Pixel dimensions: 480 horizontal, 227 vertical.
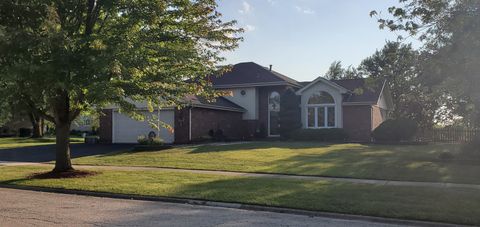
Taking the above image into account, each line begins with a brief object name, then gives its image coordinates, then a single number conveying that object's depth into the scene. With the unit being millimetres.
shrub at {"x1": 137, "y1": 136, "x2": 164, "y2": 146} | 25688
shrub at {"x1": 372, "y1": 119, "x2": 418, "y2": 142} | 29391
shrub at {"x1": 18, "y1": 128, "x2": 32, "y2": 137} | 47625
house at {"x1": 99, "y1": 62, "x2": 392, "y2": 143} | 31719
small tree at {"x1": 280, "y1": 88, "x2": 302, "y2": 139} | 35531
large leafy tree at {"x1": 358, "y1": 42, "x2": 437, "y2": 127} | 15414
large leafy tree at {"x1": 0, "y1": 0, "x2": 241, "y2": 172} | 12297
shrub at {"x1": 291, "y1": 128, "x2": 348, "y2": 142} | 32656
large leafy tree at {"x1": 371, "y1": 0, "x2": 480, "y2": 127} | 12039
